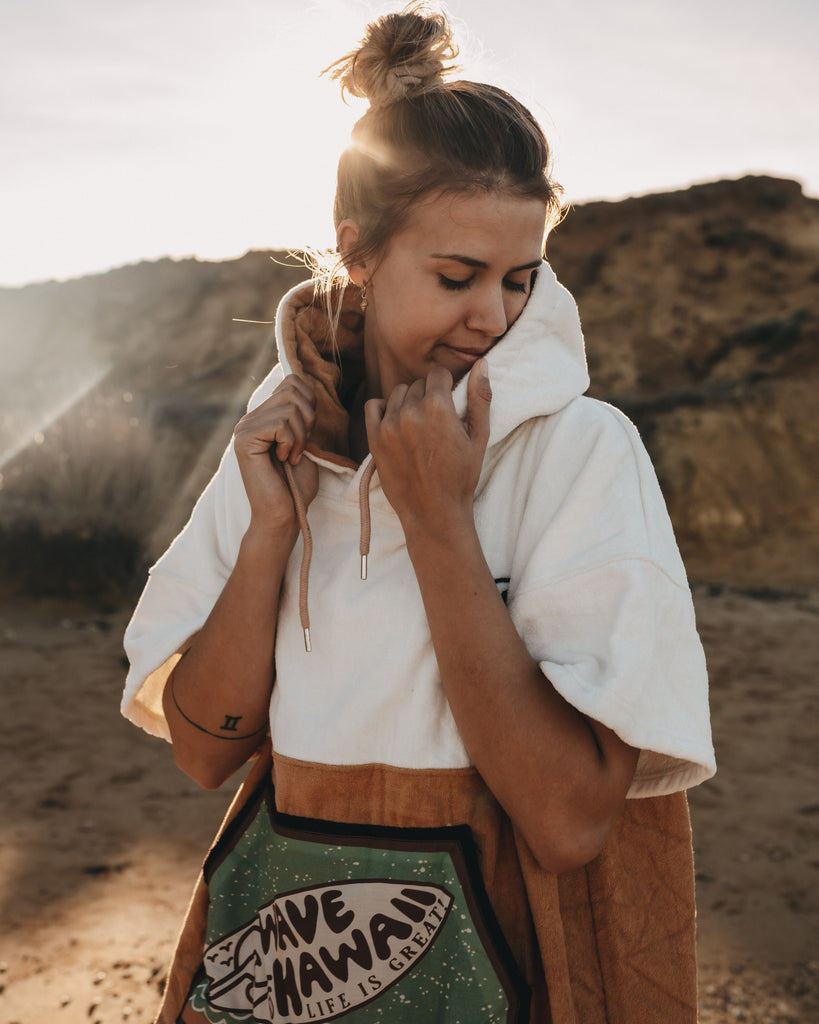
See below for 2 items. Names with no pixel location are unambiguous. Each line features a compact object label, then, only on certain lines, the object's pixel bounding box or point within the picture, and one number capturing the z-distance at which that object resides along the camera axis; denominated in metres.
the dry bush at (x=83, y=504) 8.74
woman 1.16
